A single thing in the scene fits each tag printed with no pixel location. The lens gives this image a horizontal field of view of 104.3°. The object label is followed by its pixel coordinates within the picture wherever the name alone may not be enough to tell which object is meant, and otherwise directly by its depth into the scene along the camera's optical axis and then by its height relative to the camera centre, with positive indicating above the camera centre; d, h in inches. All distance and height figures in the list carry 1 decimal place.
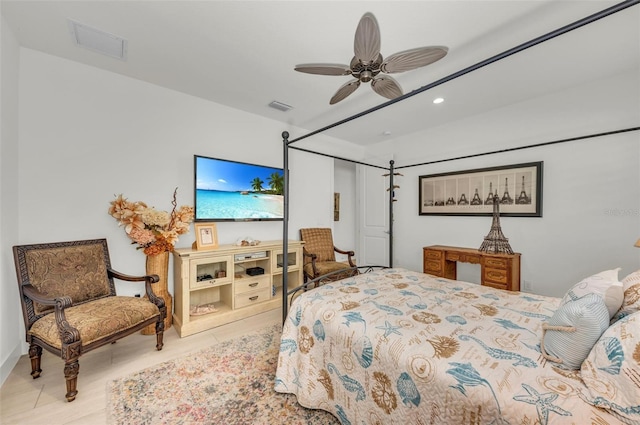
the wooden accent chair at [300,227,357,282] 143.6 -25.9
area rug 59.6 -49.0
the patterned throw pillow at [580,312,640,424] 29.9 -20.6
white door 188.4 -1.9
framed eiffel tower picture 125.3 +13.0
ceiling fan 54.2 +38.1
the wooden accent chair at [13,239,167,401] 66.2 -29.2
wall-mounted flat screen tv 120.9 +12.2
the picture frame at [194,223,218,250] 113.0 -10.4
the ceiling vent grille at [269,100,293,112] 127.3 +56.7
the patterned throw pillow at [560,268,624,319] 43.0 -13.9
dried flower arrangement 95.4 -4.0
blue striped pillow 37.9 -18.5
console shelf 103.5 -31.5
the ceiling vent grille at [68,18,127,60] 77.2 +57.3
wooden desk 117.3 -25.9
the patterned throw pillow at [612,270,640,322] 41.1 -14.4
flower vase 101.1 -26.0
